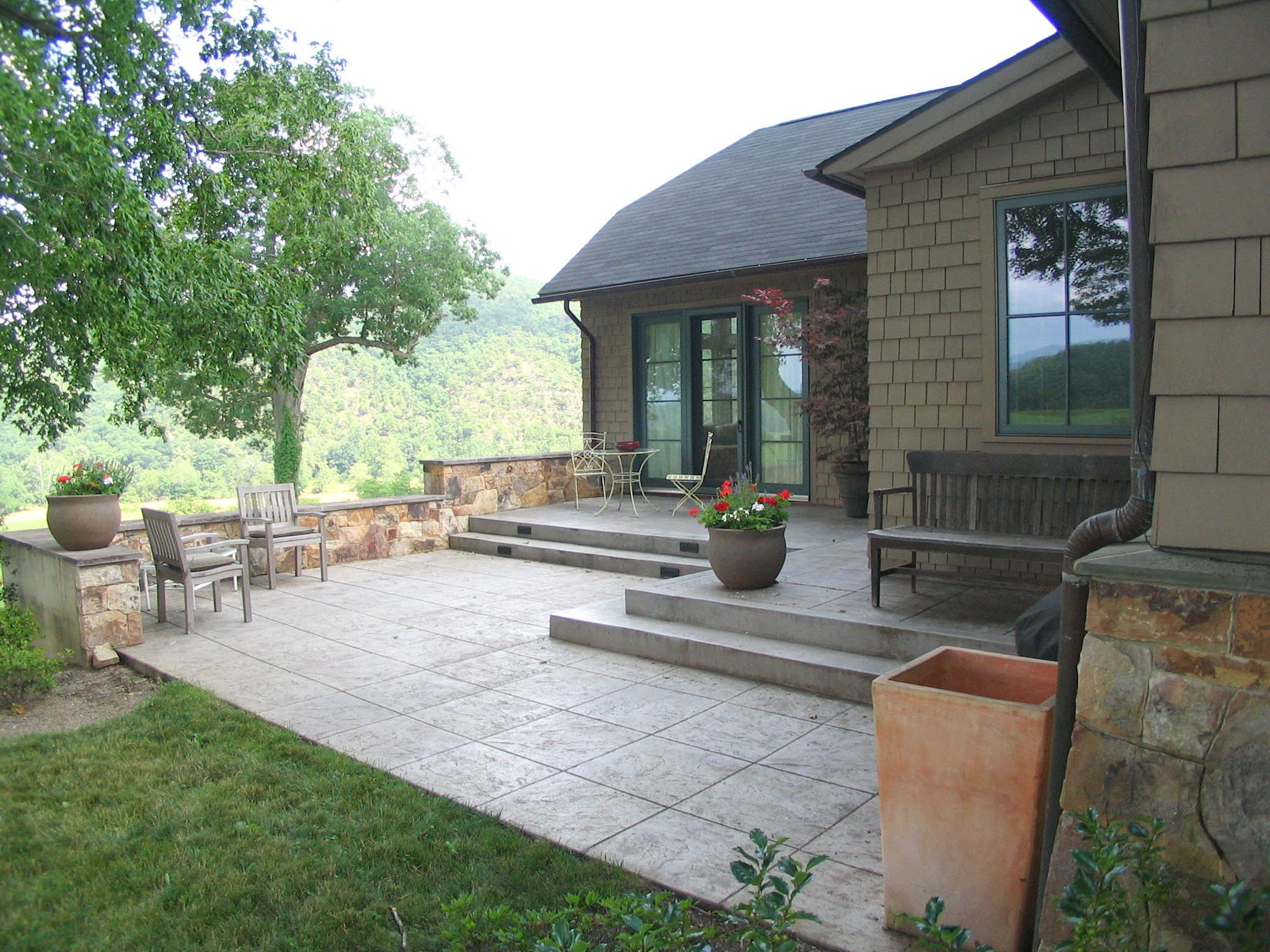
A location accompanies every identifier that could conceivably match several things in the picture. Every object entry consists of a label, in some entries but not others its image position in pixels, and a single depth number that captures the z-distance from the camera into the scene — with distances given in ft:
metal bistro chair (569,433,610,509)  33.17
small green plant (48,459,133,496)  17.80
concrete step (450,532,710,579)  24.45
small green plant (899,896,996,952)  5.60
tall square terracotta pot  7.07
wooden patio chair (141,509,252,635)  19.21
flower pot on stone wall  18.04
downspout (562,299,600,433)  36.78
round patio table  33.40
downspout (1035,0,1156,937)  6.75
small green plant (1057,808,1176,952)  5.34
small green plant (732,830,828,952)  5.72
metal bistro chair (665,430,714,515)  28.84
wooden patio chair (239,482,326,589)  24.31
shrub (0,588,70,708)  15.69
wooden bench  15.16
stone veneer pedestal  17.93
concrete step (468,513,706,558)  25.26
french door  31.50
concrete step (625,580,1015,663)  14.11
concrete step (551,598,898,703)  14.10
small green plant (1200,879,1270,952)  4.80
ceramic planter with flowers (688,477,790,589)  17.44
